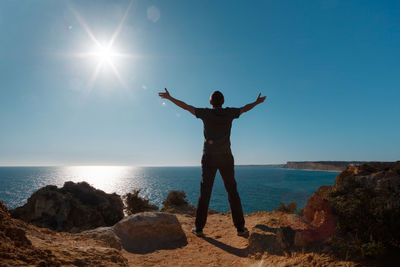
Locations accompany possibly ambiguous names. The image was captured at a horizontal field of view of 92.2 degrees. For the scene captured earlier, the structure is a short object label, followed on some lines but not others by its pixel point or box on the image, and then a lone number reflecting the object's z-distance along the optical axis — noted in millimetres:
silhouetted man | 4707
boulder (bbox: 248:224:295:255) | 3493
